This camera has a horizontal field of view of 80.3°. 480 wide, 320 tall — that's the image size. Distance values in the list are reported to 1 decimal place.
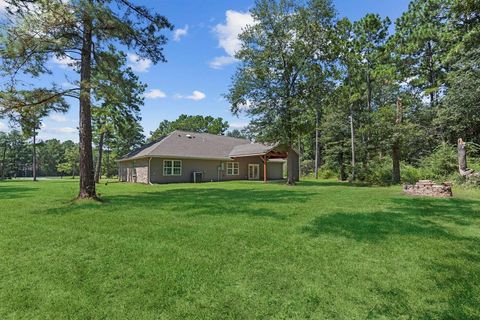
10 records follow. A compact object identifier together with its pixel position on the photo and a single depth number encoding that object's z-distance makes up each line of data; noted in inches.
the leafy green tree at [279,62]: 708.0
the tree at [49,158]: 2625.5
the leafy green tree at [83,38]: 315.3
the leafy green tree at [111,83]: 350.9
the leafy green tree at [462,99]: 693.3
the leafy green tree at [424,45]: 817.5
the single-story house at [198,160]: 867.4
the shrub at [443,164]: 614.9
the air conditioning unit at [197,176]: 922.1
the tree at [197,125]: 2180.1
